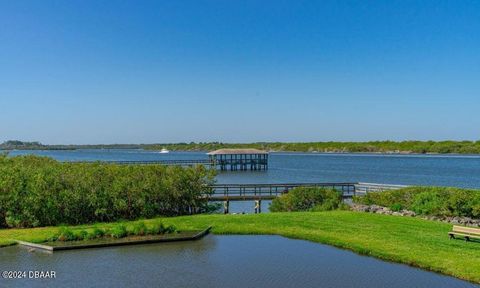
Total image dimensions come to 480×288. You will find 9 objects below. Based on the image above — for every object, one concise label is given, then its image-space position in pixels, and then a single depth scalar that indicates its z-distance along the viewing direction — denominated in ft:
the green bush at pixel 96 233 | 54.52
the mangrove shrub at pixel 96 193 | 66.95
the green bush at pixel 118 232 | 55.11
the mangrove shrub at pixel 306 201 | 84.23
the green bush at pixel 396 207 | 78.65
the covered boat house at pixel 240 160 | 303.27
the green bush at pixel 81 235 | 53.93
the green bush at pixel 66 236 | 53.52
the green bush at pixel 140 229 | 56.18
